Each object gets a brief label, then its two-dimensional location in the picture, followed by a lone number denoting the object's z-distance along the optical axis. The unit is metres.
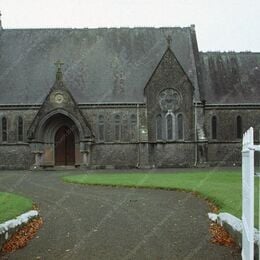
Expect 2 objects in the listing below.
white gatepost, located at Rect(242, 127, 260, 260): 6.41
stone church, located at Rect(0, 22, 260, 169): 43.34
